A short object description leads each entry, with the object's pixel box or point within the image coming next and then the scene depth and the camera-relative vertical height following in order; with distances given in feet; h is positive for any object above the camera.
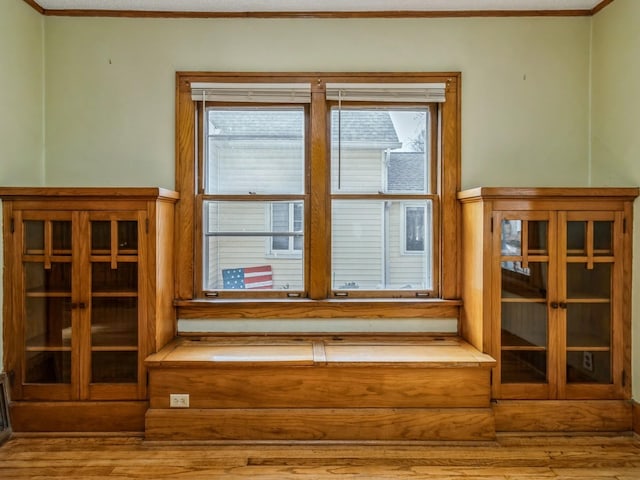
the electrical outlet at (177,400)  8.87 -3.09
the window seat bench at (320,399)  8.78 -3.06
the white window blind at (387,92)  10.12 +3.24
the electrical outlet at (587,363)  9.28 -2.47
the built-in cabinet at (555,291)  9.02 -1.02
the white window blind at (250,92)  10.09 +3.24
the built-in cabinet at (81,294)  8.95 -1.07
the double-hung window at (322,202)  10.37 +0.85
